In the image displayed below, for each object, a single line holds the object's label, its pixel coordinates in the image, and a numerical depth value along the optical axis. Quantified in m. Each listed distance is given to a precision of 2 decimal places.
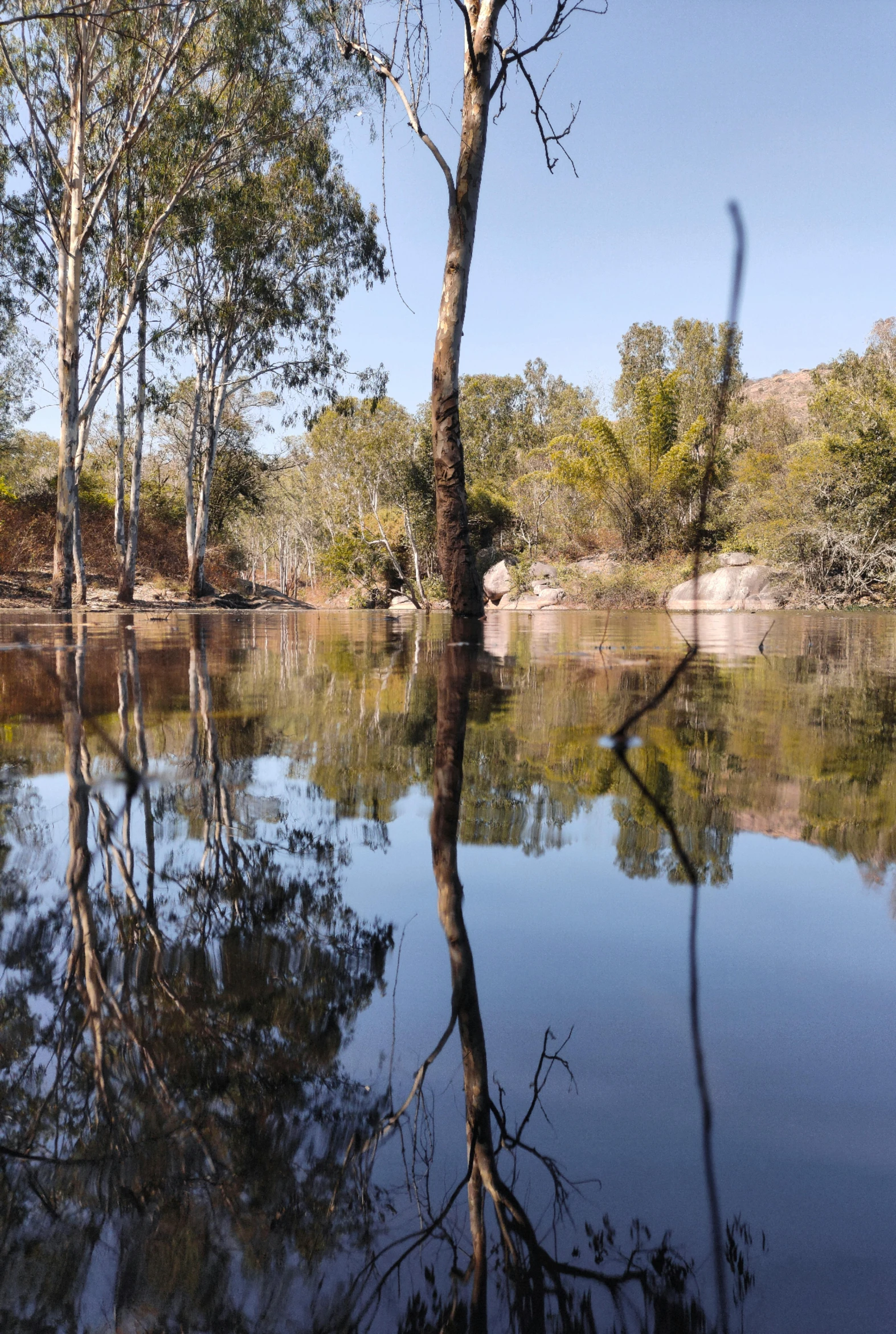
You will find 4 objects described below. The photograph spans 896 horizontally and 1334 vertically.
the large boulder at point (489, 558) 27.69
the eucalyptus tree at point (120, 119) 11.87
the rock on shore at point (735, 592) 18.78
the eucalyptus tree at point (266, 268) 16.06
